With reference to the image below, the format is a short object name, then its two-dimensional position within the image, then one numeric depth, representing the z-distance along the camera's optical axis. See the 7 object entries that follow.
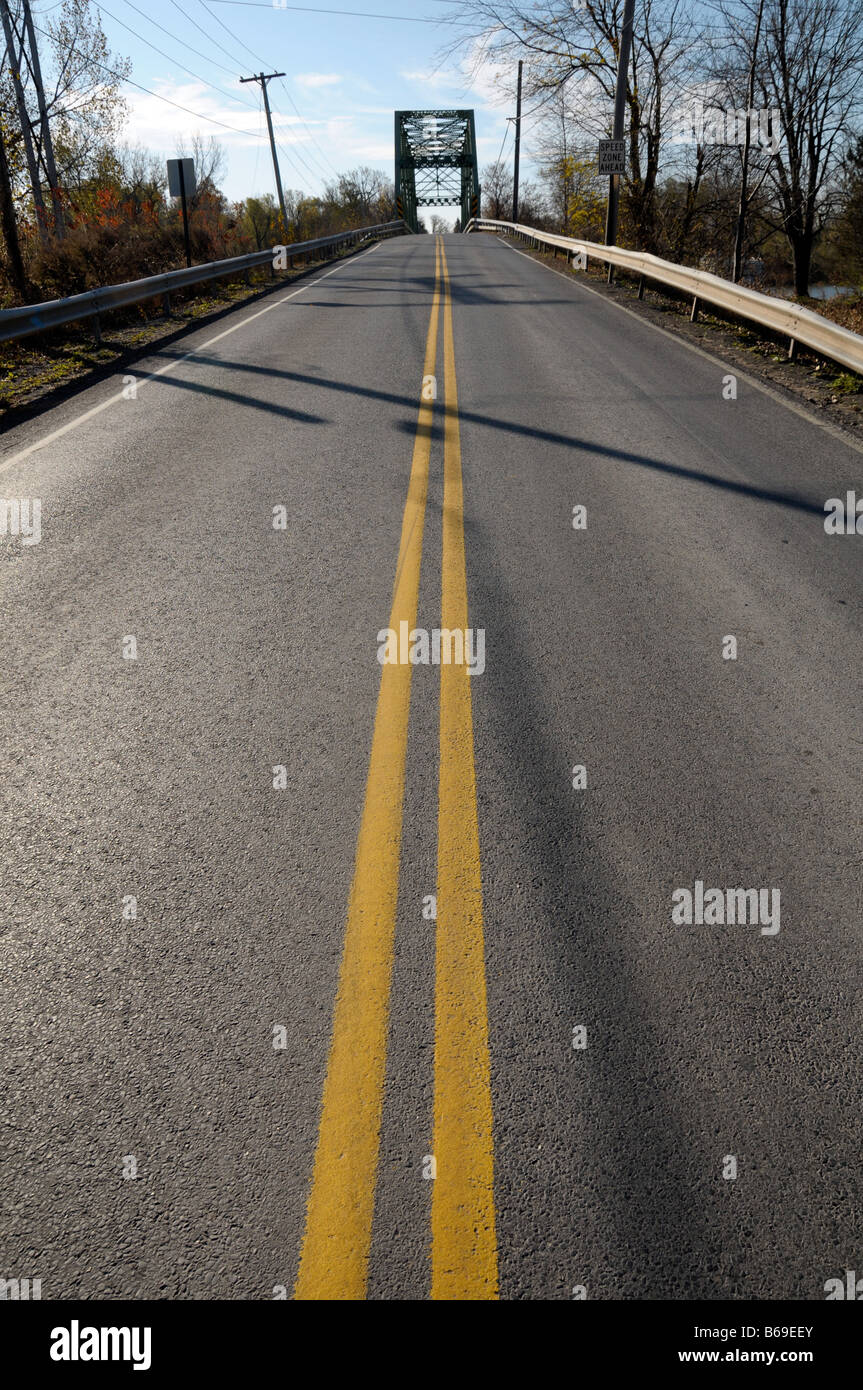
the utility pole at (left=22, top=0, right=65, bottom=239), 29.48
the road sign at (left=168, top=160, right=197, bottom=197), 17.56
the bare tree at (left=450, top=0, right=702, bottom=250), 25.83
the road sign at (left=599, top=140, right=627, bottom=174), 19.95
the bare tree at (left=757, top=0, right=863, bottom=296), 29.16
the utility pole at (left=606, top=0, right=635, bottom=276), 19.62
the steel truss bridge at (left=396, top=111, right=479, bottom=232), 83.44
